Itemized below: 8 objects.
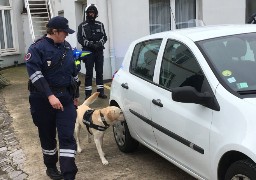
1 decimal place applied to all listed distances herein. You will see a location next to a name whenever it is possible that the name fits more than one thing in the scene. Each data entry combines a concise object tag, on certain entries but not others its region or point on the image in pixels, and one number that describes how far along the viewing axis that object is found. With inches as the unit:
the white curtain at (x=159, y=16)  327.6
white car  97.6
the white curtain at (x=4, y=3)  512.7
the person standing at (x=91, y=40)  262.4
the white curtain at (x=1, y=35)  512.7
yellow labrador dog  153.1
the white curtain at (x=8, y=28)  519.0
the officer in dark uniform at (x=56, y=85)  127.3
